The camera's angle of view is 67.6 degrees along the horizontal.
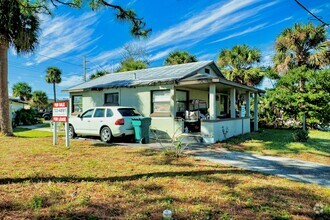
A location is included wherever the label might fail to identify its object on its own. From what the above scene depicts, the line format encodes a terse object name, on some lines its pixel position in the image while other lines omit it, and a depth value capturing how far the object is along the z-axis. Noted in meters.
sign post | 9.96
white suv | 11.34
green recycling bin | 11.41
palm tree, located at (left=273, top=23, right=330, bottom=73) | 18.89
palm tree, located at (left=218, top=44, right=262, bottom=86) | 22.02
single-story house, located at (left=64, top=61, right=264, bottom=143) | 12.08
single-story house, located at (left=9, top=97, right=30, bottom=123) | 32.72
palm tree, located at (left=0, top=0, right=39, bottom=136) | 11.67
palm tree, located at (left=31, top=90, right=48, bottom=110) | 52.47
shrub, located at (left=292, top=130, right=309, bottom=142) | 11.73
